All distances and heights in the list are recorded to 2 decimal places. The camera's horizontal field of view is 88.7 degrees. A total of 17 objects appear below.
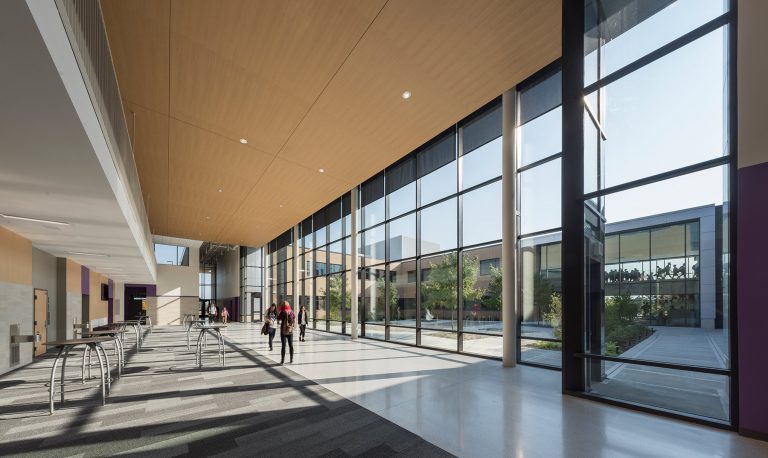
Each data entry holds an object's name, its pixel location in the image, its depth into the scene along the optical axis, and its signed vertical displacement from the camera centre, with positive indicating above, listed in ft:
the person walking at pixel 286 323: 26.86 -5.34
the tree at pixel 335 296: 49.62 -6.40
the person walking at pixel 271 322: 34.25 -6.66
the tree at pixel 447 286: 29.72 -3.22
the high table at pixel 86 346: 15.35 -4.66
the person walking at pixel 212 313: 79.09 -13.35
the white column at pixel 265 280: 81.82 -7.05
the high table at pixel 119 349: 23.81 -6.88
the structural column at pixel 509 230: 24.98 +1.04
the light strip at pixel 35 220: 21.54 +1.54
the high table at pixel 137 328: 38.41 -8.45
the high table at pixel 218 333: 26.29 -6.31
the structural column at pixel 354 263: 44.14 -1.90
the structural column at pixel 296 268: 62.80 -3.48
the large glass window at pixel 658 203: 14.58 +1.81
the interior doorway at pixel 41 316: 31.40 -5.73
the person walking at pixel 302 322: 42.05 -8.12
